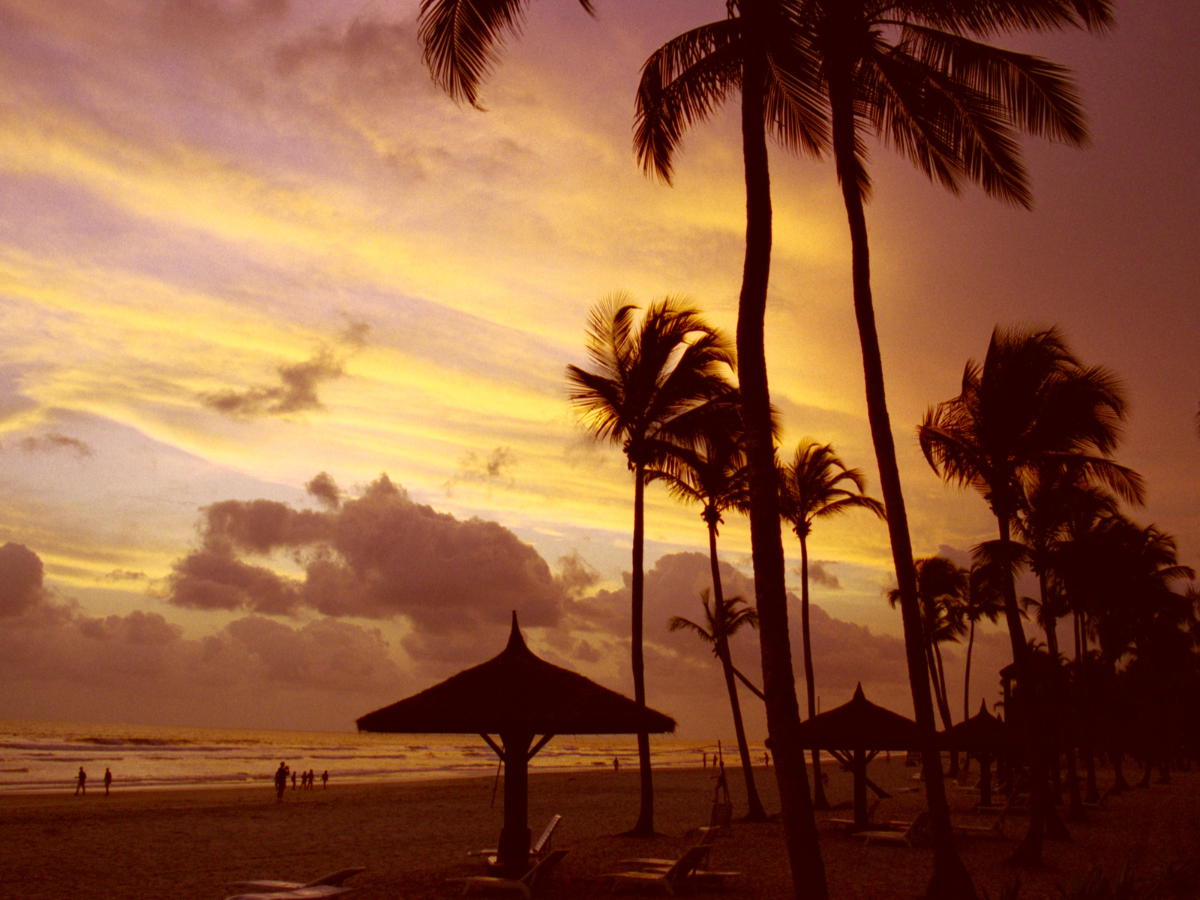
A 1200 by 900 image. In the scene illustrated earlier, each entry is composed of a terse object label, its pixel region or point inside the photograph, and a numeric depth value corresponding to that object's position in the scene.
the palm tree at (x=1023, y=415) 13.56
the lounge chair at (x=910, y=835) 15.03
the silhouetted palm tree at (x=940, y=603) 37.81
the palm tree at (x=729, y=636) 19.36
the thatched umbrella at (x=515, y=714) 10.52
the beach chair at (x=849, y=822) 17.26
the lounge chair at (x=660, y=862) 11.32
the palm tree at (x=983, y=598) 22.89
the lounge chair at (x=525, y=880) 9.90
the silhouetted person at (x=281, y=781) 30.06
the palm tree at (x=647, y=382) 16.70
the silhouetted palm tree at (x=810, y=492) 23.23
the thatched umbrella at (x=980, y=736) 19.91
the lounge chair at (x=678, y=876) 10.49
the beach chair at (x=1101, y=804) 24.09
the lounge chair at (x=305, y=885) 9.49
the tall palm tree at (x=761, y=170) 6.58
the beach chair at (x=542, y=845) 11.00
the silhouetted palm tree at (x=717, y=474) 17.63
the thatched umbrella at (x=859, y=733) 15.83
